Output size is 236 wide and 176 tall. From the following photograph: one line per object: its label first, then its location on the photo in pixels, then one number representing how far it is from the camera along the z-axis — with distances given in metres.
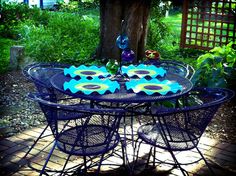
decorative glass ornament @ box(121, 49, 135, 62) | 2.75
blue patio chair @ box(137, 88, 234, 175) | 2.23
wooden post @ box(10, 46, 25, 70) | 5.16
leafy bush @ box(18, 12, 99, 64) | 5.46
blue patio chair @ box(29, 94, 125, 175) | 2.13
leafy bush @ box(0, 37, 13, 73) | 5.27
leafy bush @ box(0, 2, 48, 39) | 8.05
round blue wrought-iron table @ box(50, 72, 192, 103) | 2.26
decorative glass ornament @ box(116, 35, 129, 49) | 2.79
